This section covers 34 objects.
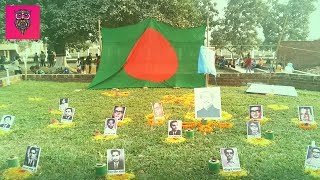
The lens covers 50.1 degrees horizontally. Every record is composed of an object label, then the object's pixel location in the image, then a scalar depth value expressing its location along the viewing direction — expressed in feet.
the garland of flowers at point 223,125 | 31.07
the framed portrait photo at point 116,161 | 20.30
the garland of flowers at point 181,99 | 41.29
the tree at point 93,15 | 72.08
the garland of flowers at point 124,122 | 32.15
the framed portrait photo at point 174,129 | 27.25
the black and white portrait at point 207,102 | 29.78
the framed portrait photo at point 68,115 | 31.71
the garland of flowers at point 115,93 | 47.73
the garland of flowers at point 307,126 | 30.30
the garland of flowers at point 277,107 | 37.93
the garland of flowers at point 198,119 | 33.88
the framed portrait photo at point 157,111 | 30.89
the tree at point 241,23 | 131.23
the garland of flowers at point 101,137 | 28.02
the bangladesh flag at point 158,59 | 52.90
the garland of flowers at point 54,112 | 37.58
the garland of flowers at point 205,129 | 29.71
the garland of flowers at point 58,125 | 31.89
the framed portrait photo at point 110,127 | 28.45
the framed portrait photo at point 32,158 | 20.70
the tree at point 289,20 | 134.31
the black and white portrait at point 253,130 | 27.25
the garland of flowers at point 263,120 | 31.78
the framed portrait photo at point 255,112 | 31.06
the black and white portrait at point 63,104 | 35.03
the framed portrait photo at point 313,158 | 20.71
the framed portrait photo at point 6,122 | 28.22
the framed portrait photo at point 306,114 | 29.53
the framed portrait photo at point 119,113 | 30.50
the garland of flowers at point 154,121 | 32.17
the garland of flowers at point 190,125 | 30.96
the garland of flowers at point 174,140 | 26.96
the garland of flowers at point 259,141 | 26.14
